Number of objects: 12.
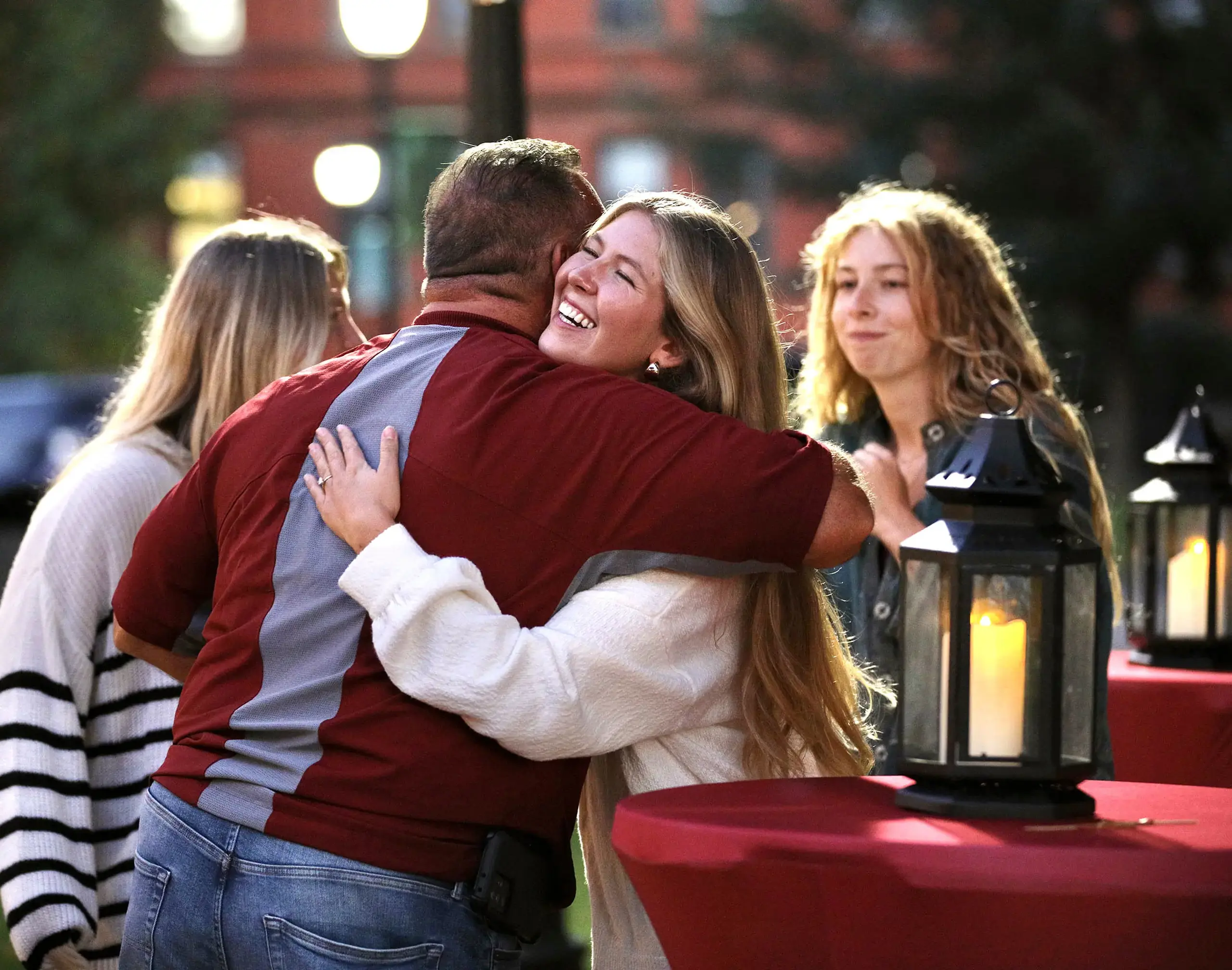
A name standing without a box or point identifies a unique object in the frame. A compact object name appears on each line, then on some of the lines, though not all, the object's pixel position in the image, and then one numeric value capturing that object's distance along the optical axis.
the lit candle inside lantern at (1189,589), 8.79
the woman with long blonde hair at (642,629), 5.00
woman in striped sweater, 7.11
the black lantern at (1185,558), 8.76
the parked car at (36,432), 31.84
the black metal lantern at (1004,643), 4.79
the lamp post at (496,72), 10.37
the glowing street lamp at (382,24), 22.47
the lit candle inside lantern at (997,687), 4.82
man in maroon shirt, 5.08
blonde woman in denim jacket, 8.25
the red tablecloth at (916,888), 4.20
